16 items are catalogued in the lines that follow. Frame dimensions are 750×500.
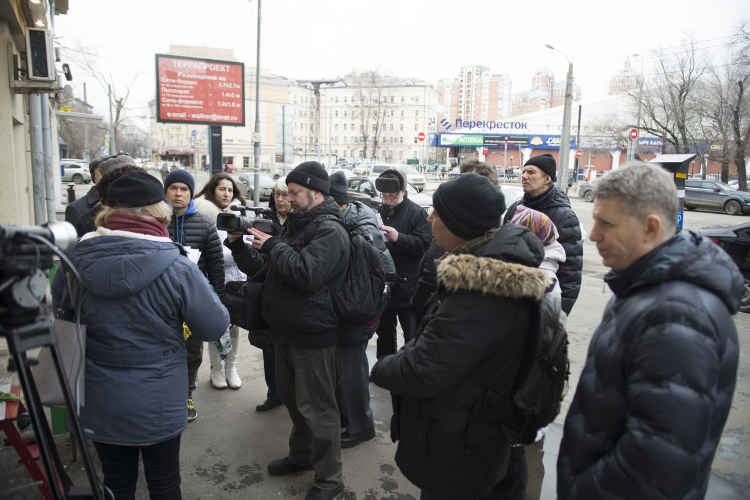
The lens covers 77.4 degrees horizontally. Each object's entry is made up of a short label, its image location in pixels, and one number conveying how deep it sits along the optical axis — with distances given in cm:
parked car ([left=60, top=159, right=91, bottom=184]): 3441
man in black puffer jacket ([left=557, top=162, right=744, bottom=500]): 115
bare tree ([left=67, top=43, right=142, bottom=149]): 3300
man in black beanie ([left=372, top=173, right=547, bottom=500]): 159
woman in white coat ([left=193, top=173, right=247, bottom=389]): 408
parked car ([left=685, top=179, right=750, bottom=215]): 2043
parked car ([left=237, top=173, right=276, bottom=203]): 2338
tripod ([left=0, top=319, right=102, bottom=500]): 114
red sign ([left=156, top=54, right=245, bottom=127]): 1545
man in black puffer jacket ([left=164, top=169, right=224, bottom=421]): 345
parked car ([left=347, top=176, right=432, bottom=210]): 1509
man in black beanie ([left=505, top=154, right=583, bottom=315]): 319
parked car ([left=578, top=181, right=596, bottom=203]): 2626
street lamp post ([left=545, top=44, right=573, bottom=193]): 1634
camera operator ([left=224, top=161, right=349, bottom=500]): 250
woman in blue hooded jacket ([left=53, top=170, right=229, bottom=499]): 189
